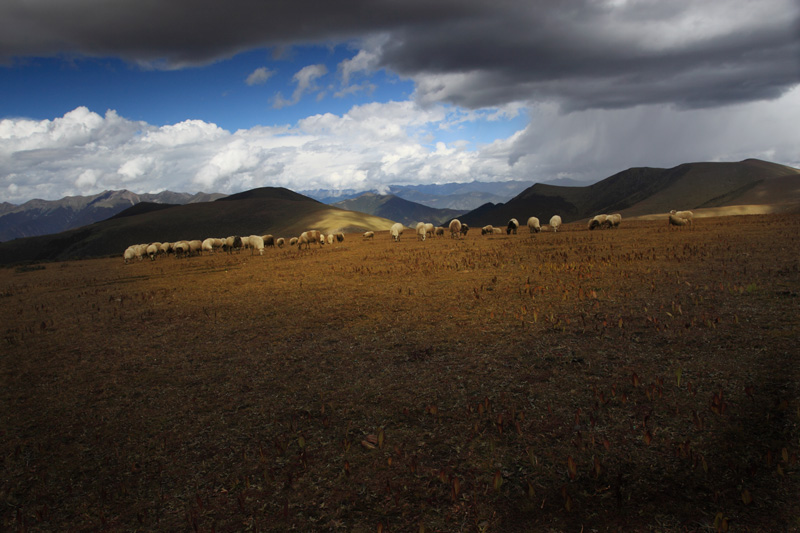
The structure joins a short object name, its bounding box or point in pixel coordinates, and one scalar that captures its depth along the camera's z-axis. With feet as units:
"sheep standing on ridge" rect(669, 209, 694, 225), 137.30
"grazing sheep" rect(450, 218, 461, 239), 153.38
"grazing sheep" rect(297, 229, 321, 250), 157.99
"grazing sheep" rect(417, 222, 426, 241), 143.09
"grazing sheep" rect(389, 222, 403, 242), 156.11
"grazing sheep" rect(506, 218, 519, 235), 150.10
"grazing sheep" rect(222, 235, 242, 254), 151.64
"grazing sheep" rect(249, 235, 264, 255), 135.95
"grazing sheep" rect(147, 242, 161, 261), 128.36
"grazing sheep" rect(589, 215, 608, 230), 140.67
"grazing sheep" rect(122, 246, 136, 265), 123.65
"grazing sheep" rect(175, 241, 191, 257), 133.69
